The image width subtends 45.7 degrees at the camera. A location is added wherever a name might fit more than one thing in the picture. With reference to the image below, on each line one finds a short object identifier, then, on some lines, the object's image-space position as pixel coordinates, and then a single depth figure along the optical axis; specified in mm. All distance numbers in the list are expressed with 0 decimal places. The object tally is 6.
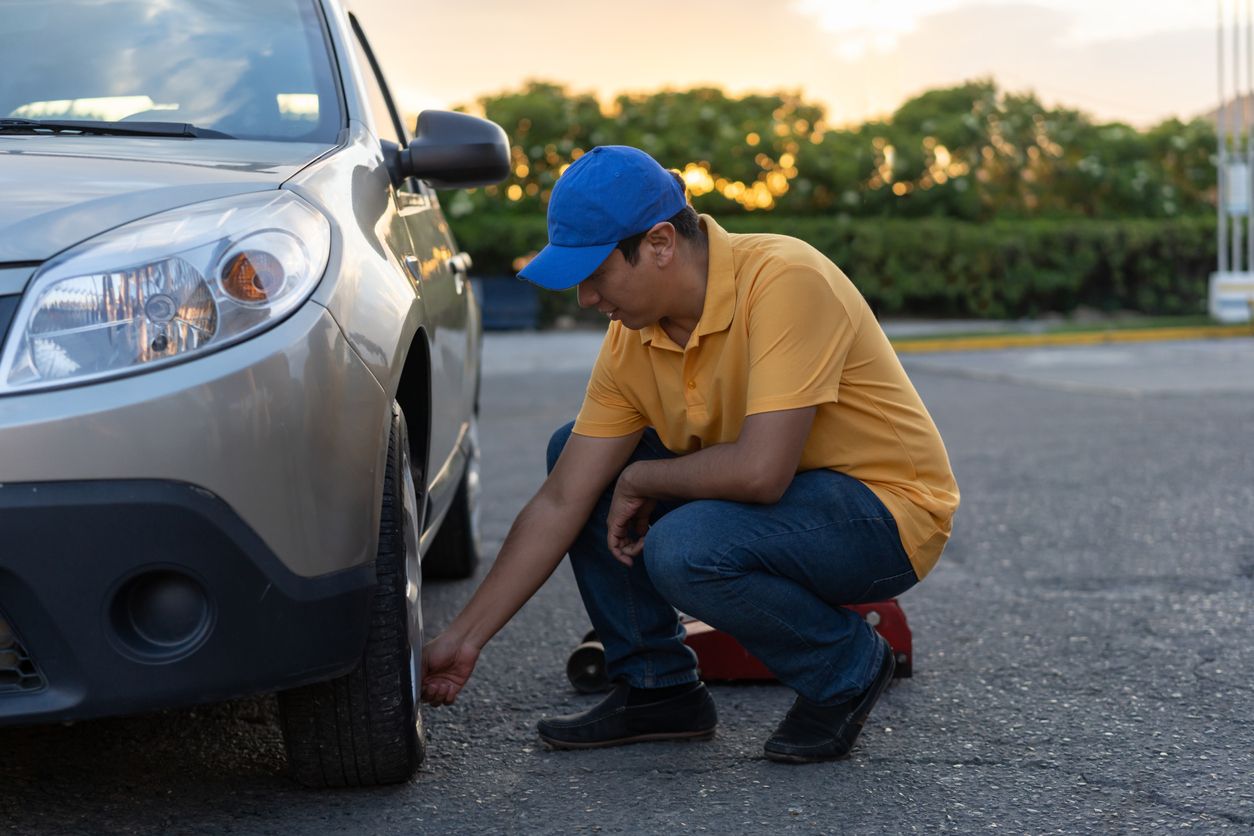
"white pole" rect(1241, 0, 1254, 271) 16984
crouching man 2508
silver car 1896
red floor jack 3154
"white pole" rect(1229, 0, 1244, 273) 17266
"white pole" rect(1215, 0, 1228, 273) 17047
